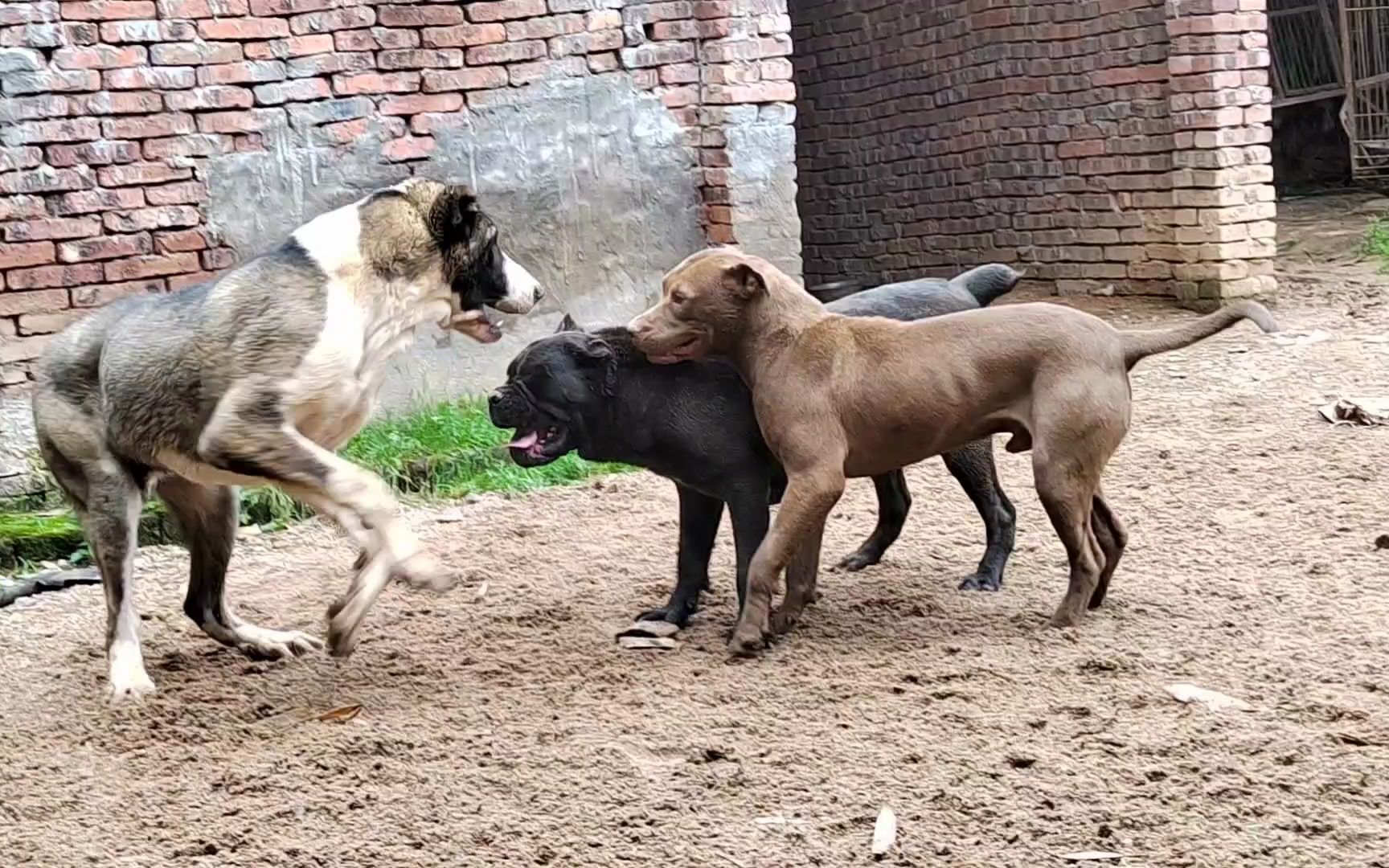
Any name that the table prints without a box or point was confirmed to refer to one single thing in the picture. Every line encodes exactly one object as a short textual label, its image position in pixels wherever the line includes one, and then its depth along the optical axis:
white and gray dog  4.92
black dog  5.43
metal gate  15.21
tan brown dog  5.09
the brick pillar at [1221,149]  10.68
